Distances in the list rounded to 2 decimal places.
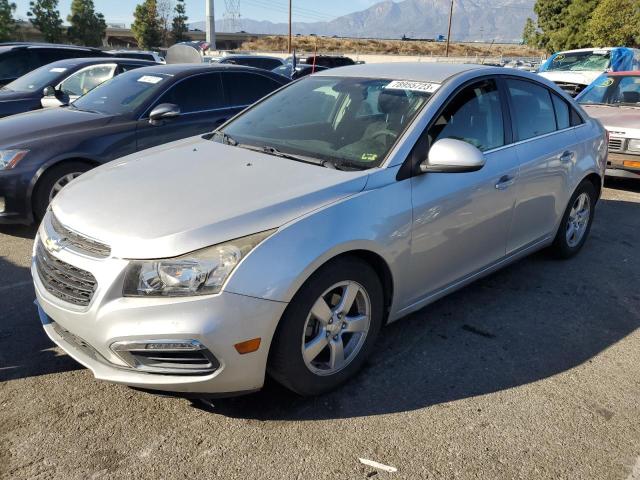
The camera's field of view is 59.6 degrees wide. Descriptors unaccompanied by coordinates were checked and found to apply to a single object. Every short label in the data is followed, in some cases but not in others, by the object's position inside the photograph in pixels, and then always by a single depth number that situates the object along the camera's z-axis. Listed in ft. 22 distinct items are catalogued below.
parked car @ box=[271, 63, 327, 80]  53.97
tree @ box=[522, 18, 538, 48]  122.52
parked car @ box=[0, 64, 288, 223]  16.69
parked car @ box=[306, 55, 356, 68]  67.67
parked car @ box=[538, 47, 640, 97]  43.80
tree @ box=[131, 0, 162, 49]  172.55
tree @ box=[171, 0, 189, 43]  194.70
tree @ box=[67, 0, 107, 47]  158.40
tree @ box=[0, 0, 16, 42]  130.82
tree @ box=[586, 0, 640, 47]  82.02
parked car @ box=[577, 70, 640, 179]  23.91
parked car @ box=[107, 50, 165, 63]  46.69
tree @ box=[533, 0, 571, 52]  112.98
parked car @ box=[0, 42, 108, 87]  33.88
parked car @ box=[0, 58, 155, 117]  26.16
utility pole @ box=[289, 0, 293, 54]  143.25
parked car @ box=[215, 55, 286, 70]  56.08
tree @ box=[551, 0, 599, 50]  101.86
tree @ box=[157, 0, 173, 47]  187.28
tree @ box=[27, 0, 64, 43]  149.38
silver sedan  7.89
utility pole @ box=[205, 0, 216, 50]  135.41
